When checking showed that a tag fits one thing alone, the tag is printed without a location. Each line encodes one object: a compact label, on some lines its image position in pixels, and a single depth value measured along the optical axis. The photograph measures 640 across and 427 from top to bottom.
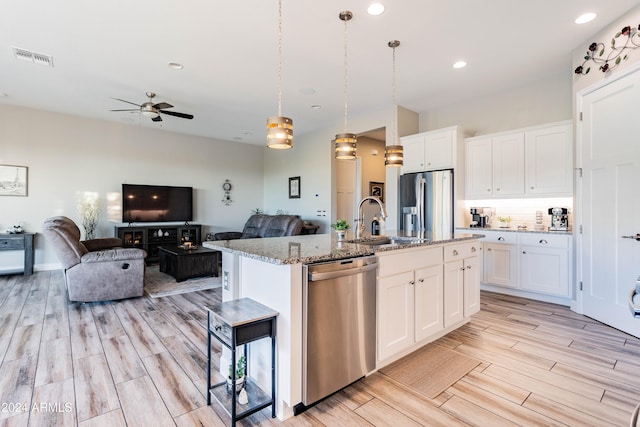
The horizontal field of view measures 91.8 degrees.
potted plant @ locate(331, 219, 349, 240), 2.81
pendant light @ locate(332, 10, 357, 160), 3.04
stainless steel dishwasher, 1.79
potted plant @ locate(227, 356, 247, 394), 1.88
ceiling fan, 4.61
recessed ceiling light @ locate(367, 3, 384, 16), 2.81
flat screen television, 6.72
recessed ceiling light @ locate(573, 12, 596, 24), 2.98
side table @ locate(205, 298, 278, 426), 1.66
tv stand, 6.56
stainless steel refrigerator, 4.81
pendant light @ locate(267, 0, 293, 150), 2.38
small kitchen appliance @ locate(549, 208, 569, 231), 4.01
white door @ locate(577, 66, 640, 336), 2.94
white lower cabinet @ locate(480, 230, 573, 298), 3.80
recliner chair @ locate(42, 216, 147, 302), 3.76
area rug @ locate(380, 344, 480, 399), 2.13
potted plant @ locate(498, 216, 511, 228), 4.63
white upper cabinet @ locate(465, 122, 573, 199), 3.95
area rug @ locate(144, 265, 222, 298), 4.40
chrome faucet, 3.01
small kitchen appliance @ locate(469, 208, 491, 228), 4.80
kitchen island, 1.76
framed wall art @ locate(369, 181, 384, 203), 7.62
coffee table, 4.98
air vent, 3.62
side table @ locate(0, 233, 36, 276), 5.30
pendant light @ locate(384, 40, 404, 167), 3.38
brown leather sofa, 6.32
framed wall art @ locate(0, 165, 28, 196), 5.62
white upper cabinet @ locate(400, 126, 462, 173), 4.79
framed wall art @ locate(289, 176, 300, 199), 7.73
